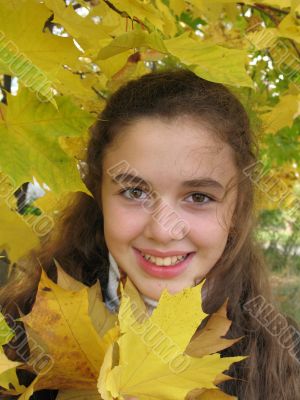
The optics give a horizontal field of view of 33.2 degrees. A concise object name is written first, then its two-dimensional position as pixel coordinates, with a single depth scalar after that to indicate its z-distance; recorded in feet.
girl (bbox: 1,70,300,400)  3.11
